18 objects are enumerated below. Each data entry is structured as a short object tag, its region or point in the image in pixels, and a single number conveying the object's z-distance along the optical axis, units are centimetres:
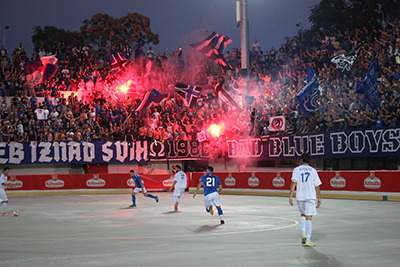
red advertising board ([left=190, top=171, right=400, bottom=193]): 2384
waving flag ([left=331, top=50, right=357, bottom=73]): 2970
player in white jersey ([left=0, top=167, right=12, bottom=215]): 1912
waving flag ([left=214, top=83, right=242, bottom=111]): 3441
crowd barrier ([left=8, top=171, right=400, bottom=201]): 2431
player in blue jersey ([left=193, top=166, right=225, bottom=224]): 1561
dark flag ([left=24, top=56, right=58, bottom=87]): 3772
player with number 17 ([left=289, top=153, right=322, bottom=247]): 1021
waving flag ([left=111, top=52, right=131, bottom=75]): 4144
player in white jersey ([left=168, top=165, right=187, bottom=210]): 2067
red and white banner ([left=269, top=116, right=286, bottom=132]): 3222
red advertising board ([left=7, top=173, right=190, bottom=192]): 3538
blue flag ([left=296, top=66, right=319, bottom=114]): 2994
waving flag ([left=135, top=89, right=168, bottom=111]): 3709
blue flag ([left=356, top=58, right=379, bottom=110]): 2662
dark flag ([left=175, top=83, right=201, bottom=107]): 3653
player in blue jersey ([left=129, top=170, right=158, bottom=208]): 2225
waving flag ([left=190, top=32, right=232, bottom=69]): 3542
